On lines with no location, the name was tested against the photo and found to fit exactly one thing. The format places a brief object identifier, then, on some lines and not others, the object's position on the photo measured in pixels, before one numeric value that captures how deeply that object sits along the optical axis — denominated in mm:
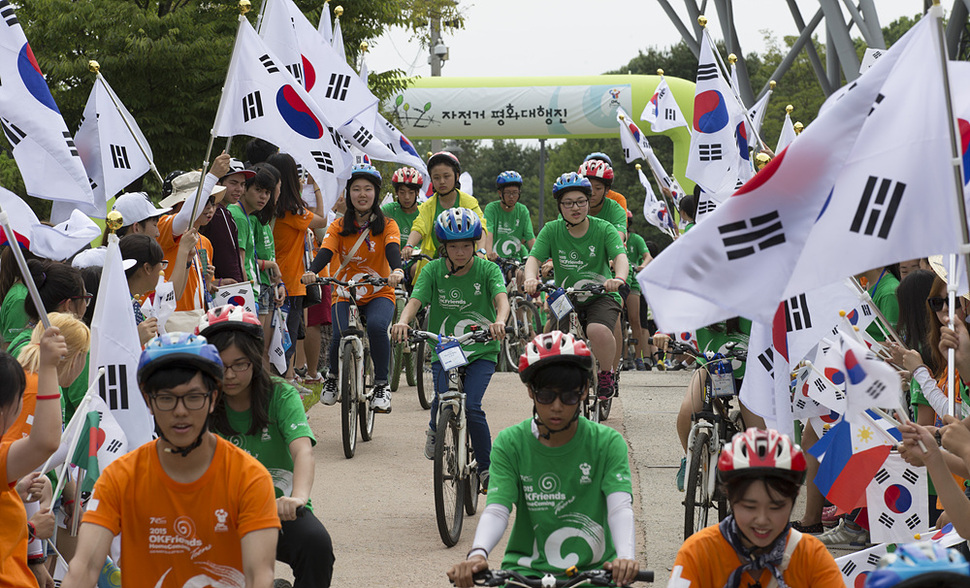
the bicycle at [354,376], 20266
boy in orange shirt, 8187
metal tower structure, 39875
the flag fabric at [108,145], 18016
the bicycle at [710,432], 14750
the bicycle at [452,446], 15719
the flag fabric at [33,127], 13125
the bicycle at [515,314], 32281
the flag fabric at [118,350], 10375
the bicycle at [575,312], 19812
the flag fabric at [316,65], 20016
